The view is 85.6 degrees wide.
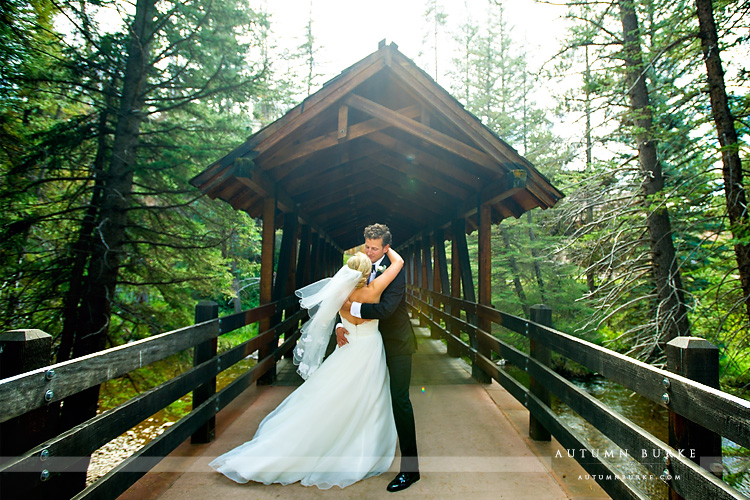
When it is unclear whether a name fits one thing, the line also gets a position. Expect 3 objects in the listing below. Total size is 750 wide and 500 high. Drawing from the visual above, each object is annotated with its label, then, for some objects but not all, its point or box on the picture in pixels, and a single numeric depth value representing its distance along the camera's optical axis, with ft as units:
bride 8.76
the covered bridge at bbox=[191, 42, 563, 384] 14.30
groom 8.88
